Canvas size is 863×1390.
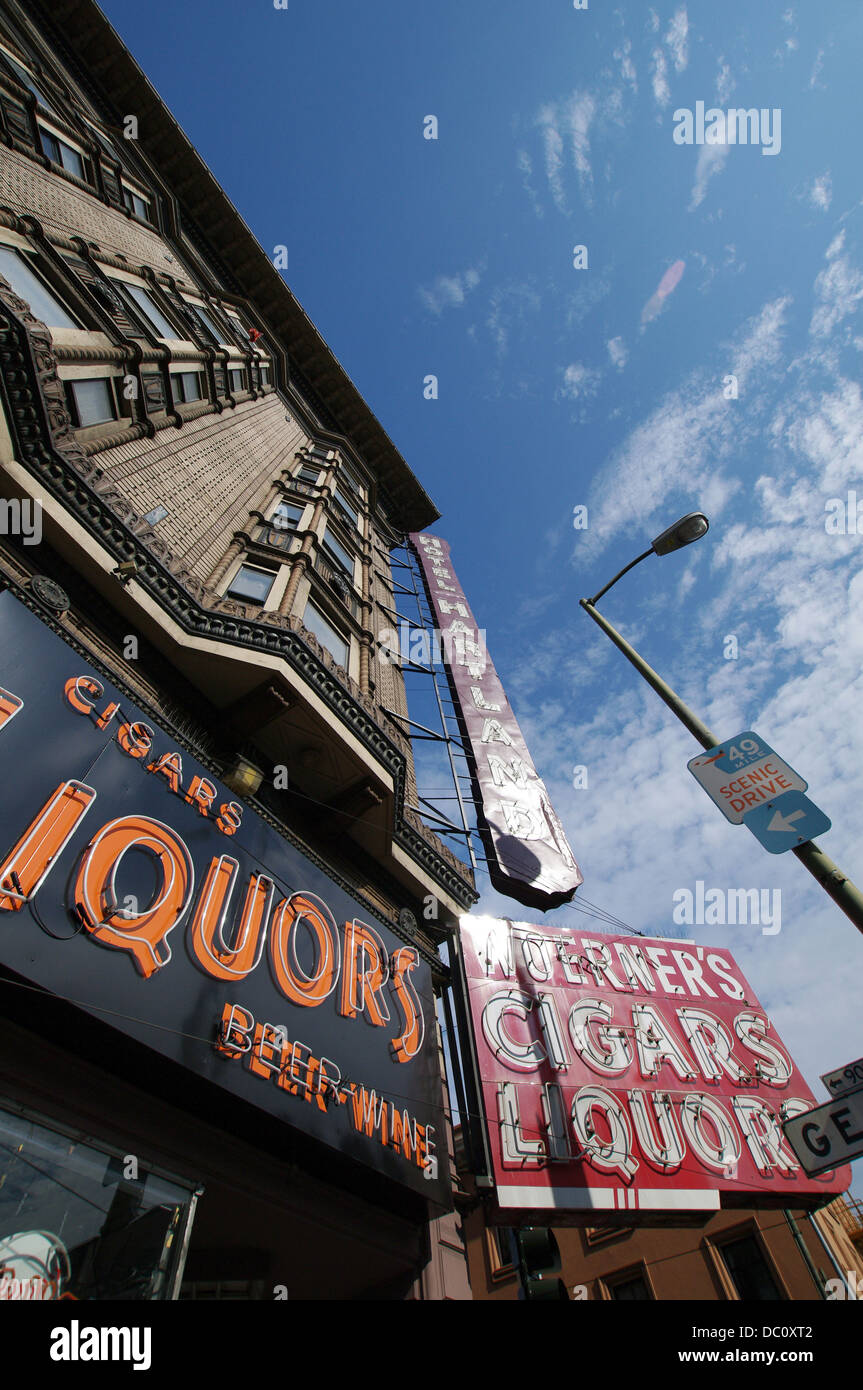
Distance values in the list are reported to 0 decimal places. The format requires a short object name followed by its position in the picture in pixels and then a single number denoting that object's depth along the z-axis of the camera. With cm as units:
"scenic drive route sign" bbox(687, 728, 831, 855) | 618
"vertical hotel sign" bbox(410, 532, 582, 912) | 1352
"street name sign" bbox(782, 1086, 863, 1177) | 512
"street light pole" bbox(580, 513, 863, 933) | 561
